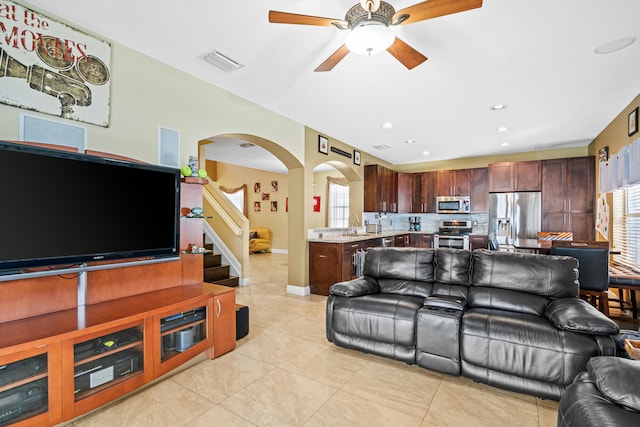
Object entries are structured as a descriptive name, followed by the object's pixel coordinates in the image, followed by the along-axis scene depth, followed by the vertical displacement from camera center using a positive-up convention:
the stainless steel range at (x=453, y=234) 7.27 -0.45
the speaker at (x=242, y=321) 3.16 -1.16
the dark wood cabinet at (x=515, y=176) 6.46 +0.91
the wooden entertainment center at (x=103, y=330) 1.68 -0.79
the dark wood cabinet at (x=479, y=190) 7.19 +0.65
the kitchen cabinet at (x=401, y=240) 7.09 -0.61
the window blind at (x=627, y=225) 3.76 -0.10
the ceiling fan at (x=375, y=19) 1.77 +1.26
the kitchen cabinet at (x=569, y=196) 5.99 +0.45
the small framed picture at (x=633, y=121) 3.73 +1.24
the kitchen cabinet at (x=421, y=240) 7.73 -0.63
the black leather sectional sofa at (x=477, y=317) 2.07 -0.82
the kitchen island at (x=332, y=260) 4.85 -0.76
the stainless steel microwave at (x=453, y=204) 7.39 +0.31
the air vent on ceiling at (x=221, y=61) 2.82 +1.52
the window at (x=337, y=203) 9.96 +0.42
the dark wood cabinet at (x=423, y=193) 7.86 +0.63
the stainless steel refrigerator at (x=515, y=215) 6.39 +0.04
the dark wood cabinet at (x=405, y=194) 8.09 +0.60
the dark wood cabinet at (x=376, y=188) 6.96 +0.65
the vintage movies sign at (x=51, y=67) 2.05 +1.10
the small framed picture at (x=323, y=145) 5.40 +1.31
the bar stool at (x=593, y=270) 3.31 -0.59
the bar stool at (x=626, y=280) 3.20 -0.68
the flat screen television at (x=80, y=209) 1.80 +0.03
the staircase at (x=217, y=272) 5.32 -1.06
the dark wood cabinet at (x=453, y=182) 7.43 +0.87
